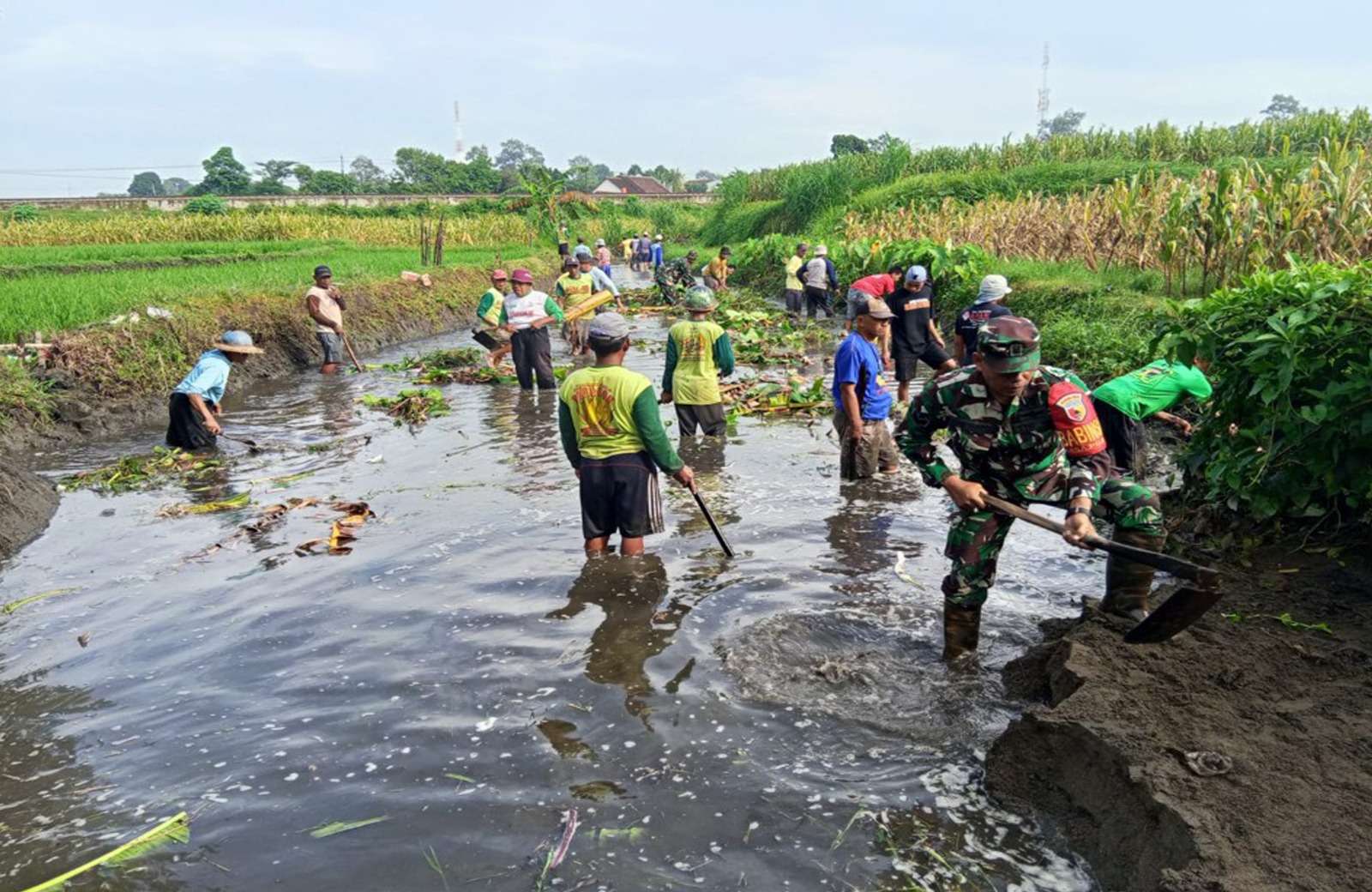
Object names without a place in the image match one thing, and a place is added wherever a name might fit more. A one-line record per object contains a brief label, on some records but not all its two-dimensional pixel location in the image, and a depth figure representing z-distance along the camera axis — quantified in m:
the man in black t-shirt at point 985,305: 9.76
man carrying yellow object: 15.94
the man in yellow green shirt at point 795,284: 21.75
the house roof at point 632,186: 93.62
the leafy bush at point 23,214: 42.32
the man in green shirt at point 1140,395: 6.30
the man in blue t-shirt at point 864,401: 7.39
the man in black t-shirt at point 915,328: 10.85
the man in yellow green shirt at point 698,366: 8.98
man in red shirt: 11.47
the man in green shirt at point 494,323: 14.07
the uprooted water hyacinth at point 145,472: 9.23
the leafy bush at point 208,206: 48.33
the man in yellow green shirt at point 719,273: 23.61
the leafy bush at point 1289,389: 5.28
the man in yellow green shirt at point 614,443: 5.64
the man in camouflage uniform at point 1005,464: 4.22
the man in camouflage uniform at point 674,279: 25.47
